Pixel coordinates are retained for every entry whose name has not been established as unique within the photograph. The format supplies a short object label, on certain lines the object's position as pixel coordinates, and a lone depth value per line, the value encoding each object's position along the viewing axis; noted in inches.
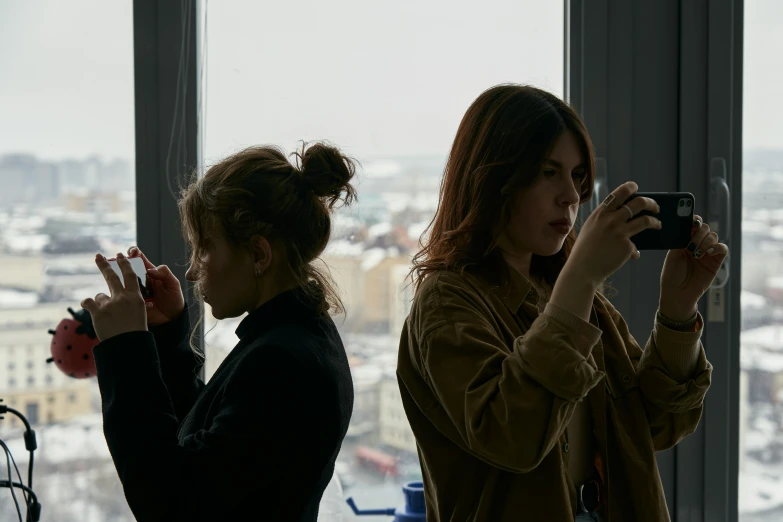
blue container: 60.7
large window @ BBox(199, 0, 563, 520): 66.9
